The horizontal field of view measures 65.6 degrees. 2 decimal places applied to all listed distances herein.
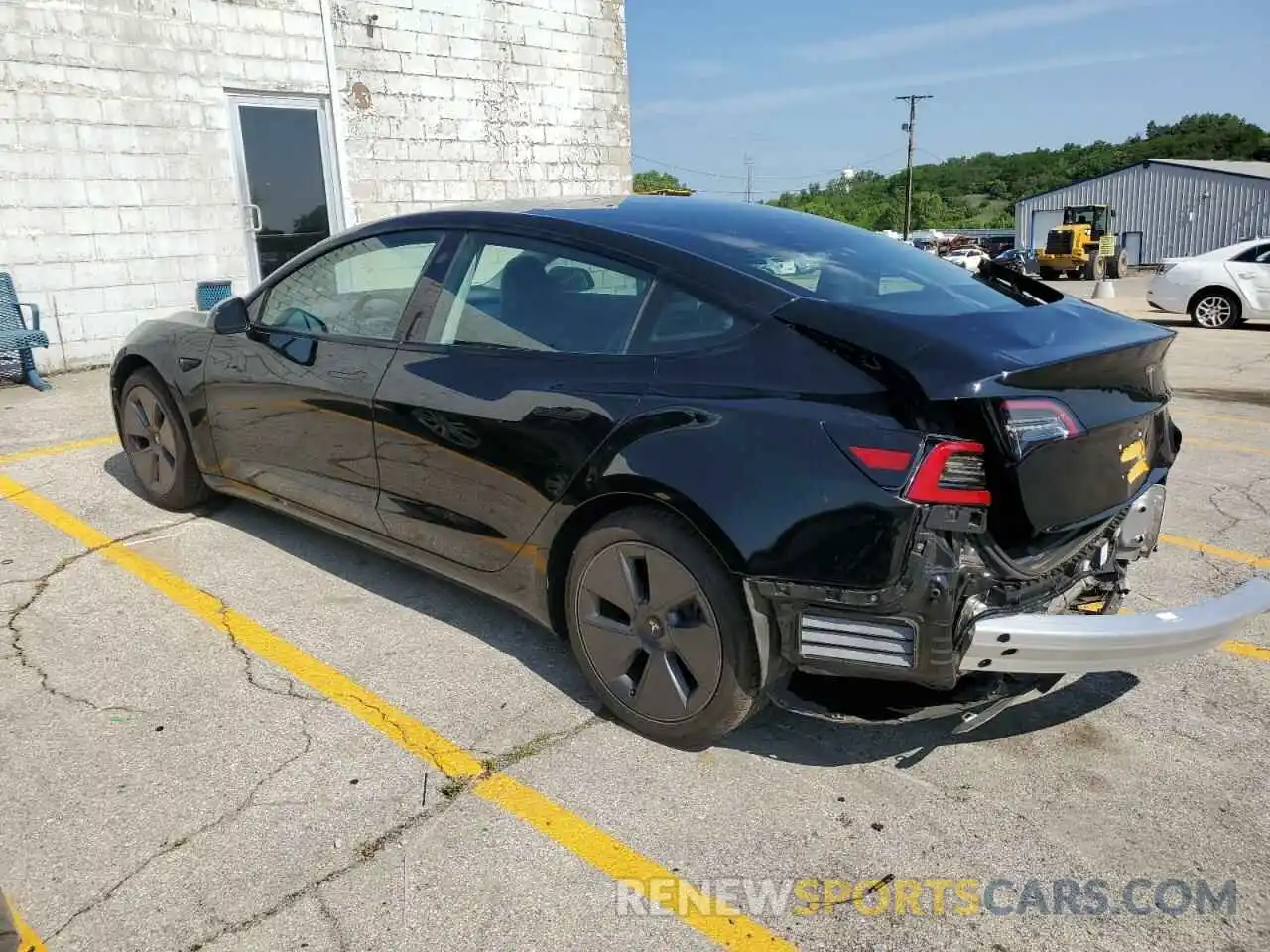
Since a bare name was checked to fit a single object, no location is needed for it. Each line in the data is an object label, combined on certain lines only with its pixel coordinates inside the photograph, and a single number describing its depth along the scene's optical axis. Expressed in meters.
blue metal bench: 8.32
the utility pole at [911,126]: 70.75
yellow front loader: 38.16
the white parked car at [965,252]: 52.91
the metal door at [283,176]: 10.38
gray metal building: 46.38
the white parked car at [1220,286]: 14.03
